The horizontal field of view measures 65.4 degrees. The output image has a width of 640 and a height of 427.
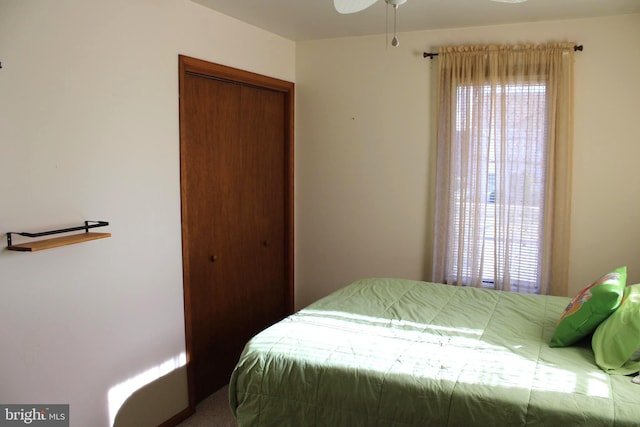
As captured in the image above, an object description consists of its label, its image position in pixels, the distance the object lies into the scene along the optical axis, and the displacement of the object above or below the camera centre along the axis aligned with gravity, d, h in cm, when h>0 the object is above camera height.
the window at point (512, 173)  332 +8
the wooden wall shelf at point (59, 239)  193 -24
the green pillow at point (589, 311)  207 -53
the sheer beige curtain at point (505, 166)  327 +13
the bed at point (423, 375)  177 -74
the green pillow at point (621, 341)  192 -61
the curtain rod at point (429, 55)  353 +93
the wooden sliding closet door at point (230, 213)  305 -20
